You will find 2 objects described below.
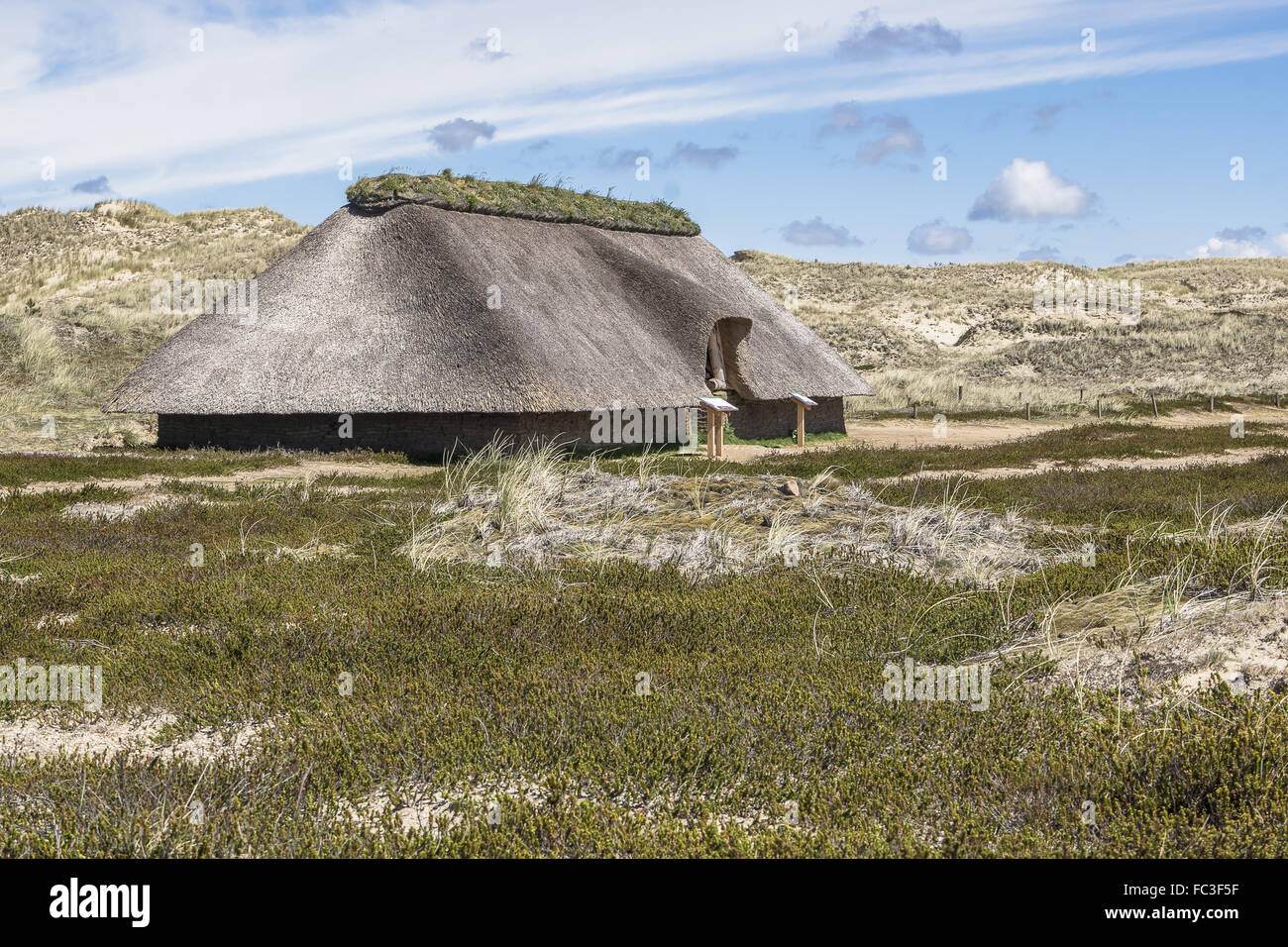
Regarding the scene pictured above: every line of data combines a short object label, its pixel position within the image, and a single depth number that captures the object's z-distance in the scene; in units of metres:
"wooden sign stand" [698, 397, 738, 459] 23.83
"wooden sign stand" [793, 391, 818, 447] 26.94
